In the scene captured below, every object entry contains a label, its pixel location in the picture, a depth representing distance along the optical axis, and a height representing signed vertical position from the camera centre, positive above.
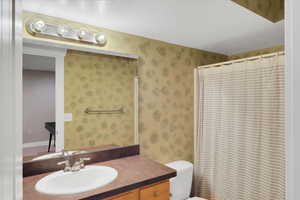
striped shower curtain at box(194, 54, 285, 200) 1.72 -0.35
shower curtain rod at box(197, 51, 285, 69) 1.67 +0.42
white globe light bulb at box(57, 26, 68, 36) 1.55 +0.60
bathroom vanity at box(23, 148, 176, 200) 1.09 -0.57
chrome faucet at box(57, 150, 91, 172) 1.45 -0.53
